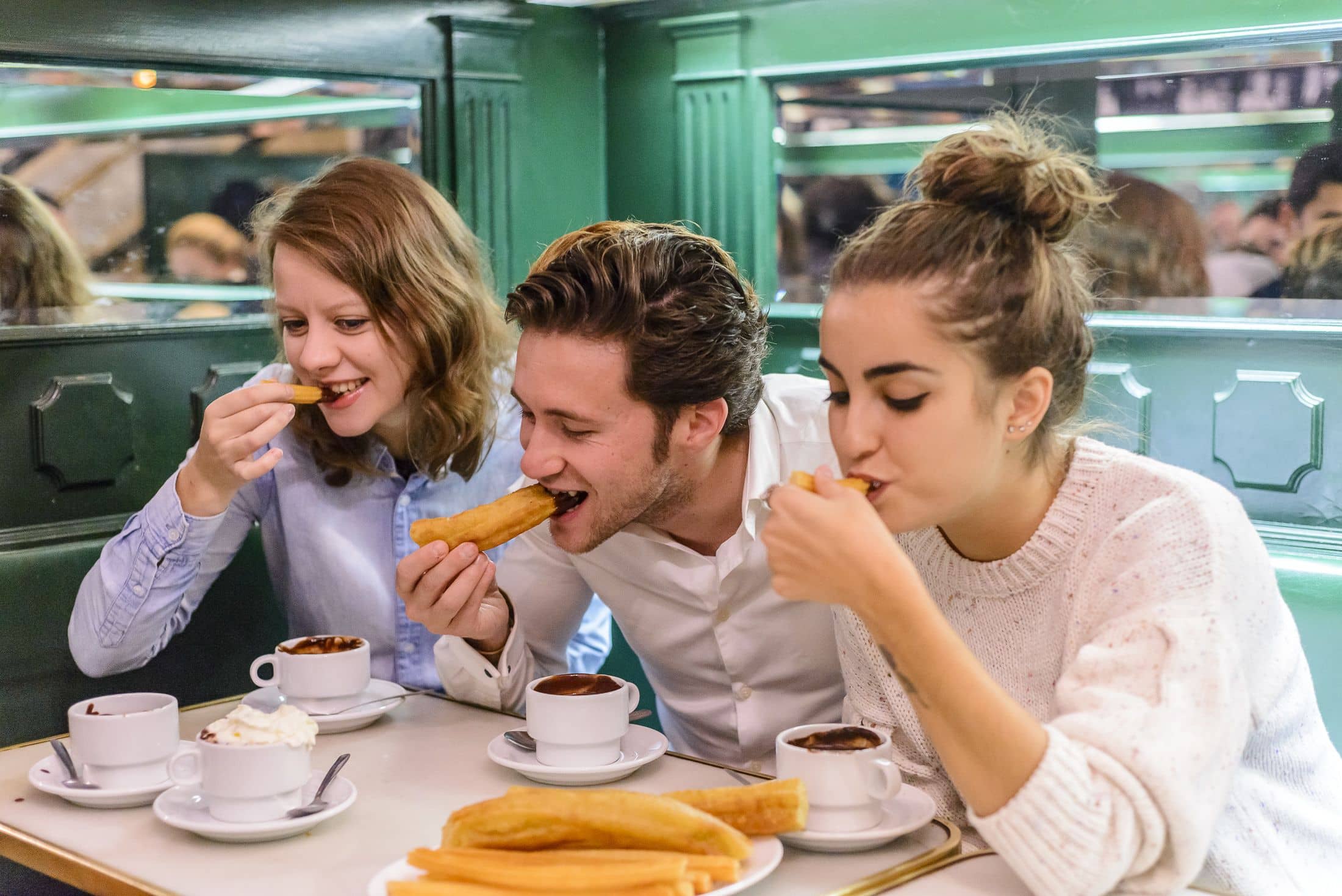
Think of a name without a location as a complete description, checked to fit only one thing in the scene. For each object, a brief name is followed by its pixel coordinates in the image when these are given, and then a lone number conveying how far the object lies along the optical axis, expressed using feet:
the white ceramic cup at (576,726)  6.66
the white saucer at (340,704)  7.59
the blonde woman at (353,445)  9.11
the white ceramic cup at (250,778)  5.99
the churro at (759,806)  5.56
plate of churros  5.15
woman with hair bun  5.19
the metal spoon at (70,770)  6.63
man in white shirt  7.58
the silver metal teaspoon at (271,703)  7.97
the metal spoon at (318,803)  6.10
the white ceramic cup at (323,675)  7.74
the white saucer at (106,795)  6.48
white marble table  5.64
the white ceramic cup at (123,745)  6.58
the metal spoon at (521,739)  6.98
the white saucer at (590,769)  6.63
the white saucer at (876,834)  5.72
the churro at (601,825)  5.39
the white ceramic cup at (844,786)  5.78
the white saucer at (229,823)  5.95
